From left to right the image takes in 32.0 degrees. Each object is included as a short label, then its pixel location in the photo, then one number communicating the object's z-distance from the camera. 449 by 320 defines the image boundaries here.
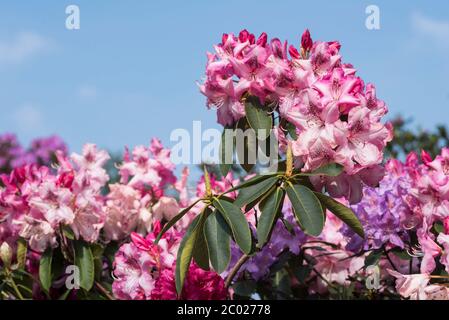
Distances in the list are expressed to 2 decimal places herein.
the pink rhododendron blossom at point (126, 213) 3.06
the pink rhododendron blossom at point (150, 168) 3.12
